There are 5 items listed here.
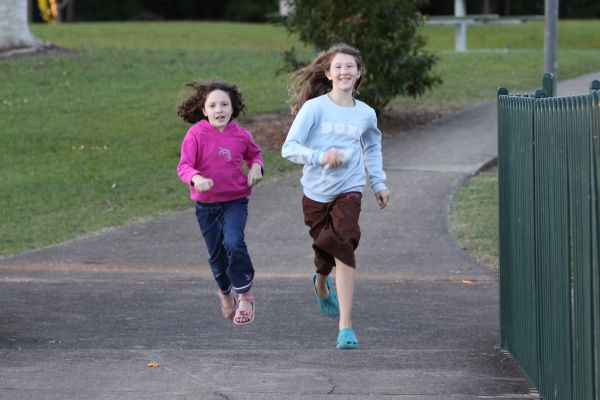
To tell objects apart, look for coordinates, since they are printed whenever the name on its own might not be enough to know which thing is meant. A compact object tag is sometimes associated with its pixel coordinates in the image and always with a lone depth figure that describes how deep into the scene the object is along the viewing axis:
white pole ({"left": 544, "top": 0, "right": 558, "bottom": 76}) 23.09
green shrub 36.87
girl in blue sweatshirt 14.02
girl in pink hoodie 14.98
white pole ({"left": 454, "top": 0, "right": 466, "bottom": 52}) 65.69
